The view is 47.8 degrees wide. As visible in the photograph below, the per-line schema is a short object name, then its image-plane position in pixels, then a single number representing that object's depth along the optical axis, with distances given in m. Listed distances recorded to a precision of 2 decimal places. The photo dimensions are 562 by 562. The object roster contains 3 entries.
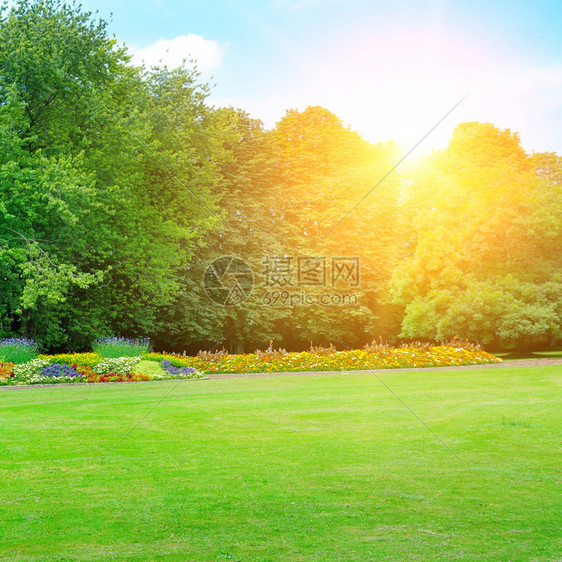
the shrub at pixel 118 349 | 19.98
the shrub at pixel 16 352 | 18.59
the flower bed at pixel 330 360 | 20.28
